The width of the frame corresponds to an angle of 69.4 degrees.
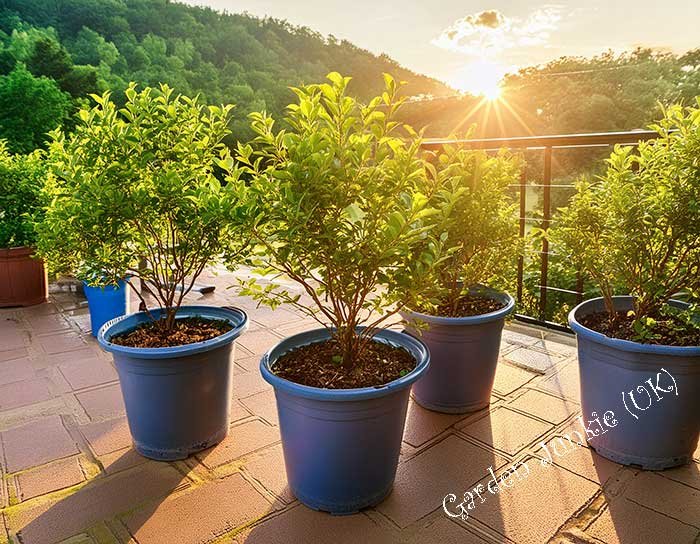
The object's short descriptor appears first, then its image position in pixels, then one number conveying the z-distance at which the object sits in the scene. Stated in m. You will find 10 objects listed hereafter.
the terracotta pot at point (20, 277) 3.56
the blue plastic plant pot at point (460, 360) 1.94
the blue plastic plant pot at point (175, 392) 1.64
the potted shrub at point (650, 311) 1.54
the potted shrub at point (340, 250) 1.29
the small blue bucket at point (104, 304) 2.92
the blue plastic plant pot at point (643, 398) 1.54
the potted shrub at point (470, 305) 1.96
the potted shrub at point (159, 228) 1.60
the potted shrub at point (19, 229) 3.49
